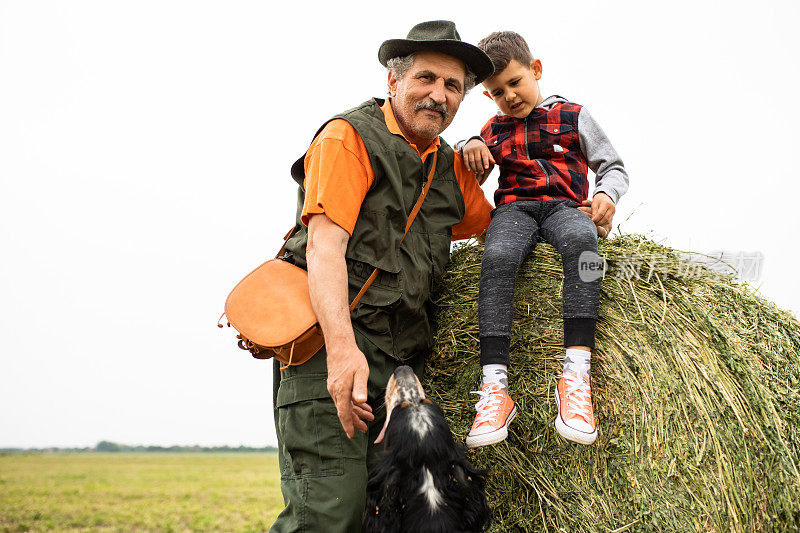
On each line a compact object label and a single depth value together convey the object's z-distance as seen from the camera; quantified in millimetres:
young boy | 2635
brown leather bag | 2625
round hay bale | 2396
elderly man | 2607
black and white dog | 2283
